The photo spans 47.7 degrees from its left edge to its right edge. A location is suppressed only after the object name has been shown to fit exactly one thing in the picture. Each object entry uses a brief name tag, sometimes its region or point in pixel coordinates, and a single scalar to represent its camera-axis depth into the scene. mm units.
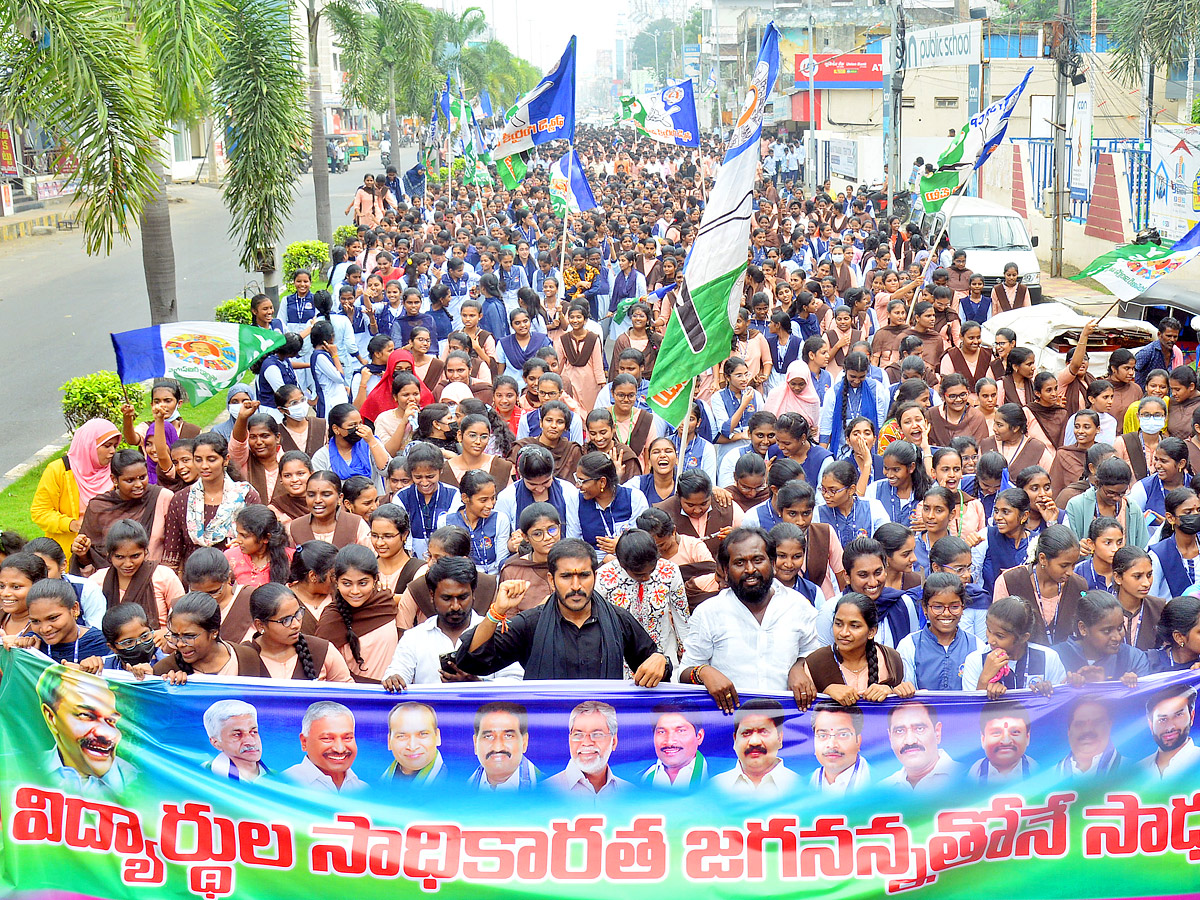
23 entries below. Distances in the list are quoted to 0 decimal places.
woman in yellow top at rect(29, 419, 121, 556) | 6891
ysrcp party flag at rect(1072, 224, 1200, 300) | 9117
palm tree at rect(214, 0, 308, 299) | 15109
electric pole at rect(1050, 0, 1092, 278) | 21250
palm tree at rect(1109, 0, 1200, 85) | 24844
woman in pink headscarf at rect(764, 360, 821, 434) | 8977
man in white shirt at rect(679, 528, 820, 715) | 4805
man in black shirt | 4617
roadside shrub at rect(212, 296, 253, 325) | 15242
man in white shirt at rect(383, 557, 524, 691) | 4898
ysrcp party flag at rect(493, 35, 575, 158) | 14227
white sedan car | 11047
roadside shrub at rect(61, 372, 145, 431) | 11258
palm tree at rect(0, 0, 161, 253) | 10102
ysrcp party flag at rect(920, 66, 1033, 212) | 13203
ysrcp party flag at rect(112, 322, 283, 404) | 8242
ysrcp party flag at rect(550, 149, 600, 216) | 15016
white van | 18516
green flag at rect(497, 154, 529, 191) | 19453
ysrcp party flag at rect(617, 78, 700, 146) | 20922
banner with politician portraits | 4266
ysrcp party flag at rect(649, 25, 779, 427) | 6434
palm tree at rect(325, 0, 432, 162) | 23609
